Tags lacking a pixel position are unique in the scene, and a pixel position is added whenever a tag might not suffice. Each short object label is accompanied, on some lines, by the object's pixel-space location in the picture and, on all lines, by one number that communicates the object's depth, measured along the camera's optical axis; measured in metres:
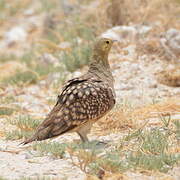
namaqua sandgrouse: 9.32
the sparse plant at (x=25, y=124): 11.21
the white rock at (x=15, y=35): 25.49
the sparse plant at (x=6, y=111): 12.99
